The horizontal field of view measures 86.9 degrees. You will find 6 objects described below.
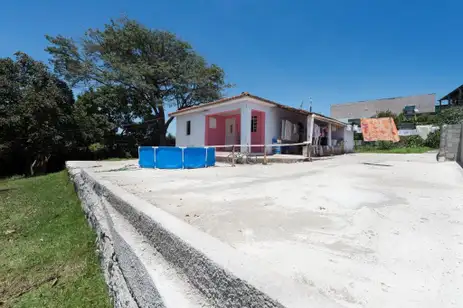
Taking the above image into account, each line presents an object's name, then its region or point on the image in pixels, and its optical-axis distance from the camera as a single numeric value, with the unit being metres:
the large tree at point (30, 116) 15.99
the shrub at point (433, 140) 21.69
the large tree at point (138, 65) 19.25
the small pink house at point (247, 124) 11.84
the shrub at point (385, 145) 22.81
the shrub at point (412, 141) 23.00
